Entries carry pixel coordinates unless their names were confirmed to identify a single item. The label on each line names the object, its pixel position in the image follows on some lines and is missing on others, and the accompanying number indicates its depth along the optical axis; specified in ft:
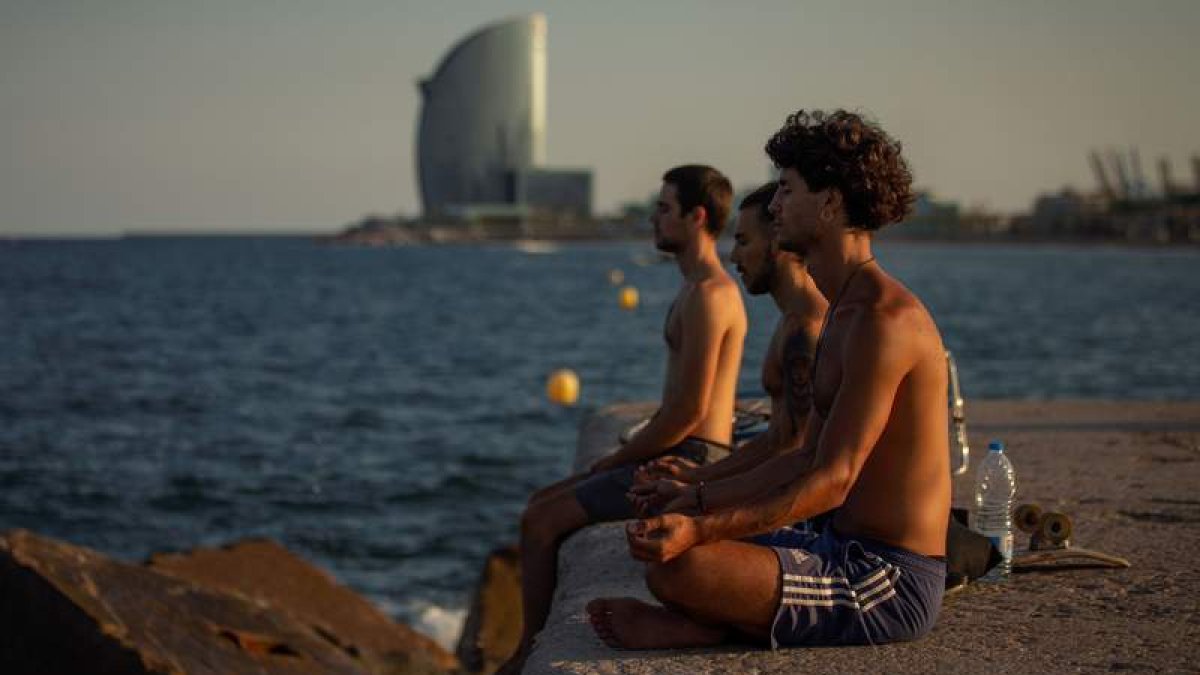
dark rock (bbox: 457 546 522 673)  25.20
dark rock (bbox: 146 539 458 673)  23.80
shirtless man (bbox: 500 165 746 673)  16.67
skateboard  15.46
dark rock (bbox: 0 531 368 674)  17.34
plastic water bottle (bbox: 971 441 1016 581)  15.61
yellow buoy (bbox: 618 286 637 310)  151.43
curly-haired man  11.25
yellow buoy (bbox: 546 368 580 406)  68.69
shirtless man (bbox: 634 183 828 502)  14.02
